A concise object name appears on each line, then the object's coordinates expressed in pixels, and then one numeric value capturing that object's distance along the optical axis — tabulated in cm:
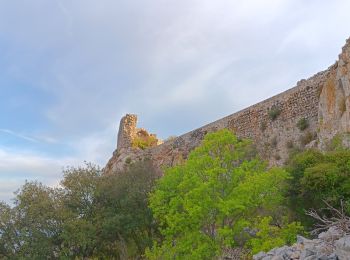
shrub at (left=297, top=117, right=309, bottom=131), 2469
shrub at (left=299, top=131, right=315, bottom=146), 2388
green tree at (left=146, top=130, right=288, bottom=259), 1466
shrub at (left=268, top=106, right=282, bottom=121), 2653
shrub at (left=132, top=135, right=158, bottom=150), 4178
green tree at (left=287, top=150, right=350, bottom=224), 1587
